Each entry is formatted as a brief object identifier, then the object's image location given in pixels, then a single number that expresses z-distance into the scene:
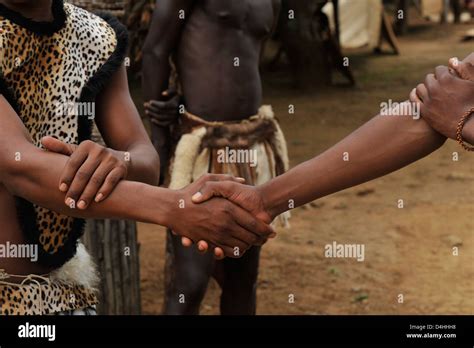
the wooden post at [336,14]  14.64
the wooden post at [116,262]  4.34
